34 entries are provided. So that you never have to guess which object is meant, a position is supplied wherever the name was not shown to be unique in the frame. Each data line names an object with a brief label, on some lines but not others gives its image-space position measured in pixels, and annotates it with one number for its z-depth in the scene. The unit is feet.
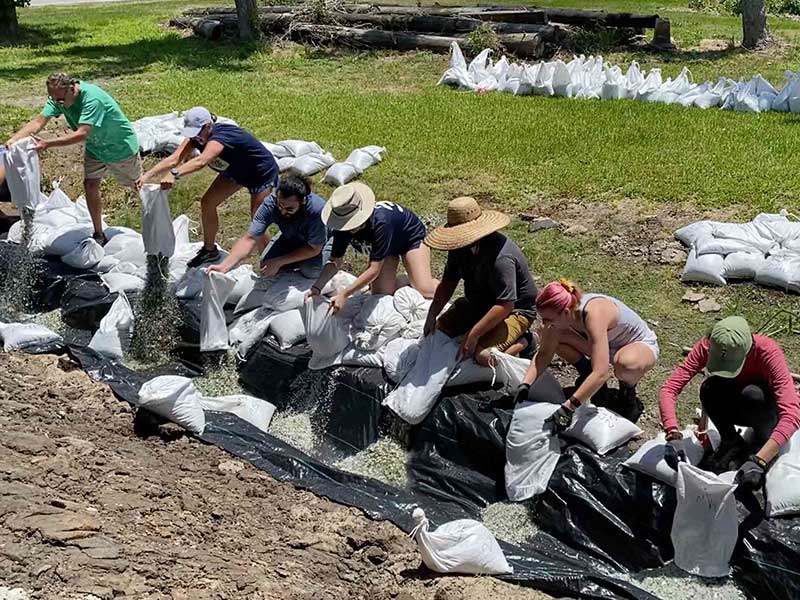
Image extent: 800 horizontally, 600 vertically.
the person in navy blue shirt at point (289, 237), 17.98
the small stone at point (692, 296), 18.97
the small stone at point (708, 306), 18.56
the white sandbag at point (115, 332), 19.46
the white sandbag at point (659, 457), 12.77
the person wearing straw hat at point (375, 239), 16.60
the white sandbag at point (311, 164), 27.17
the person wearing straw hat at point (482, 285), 14.58
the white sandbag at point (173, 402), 15.93
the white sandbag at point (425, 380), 15.29
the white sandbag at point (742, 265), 19.19
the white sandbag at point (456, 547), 12.07
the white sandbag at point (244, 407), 16.88
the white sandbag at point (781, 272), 18.65
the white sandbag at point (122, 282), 20.59
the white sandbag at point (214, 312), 18.53
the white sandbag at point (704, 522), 12.01
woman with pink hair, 13.33
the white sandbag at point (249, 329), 18.33
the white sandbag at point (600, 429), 13.65
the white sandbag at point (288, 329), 17.88
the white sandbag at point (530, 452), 13.85
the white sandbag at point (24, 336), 19.21
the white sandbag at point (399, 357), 16.10
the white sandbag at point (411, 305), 16.83
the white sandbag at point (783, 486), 11.85
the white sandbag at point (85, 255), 21.56
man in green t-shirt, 20.53
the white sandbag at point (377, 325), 16.66
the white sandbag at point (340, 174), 26.27
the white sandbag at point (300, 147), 28.02
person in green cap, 11.80
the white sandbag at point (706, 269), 19.22
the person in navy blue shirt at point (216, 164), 19.31
